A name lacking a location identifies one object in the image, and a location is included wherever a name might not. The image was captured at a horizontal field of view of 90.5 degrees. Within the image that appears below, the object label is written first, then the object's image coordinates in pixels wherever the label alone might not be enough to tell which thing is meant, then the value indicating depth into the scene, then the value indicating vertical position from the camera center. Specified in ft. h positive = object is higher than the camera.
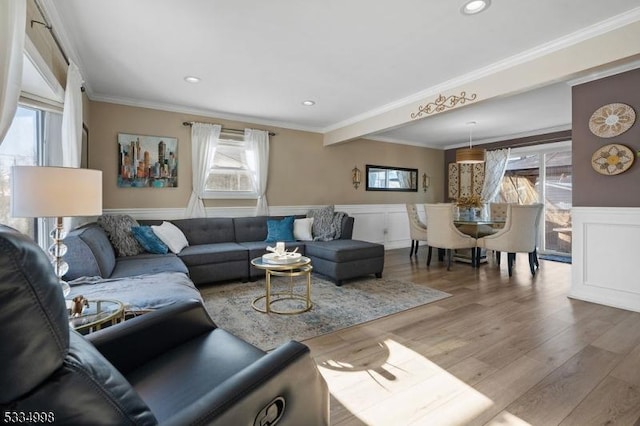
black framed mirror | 21.38 +2.39
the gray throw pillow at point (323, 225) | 15.43 -0.64
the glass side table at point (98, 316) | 4.89 -1.70
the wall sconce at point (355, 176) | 20.43 +2.34
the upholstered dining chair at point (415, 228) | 18.36 -0.90
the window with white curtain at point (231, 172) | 15.90 +2.06
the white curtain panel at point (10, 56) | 4.26 +2.20
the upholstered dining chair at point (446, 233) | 15.57 -1.02
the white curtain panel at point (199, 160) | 15.08 +2.46
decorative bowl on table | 9.73 -1.45
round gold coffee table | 9.50 -1.86
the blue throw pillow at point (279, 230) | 15.47 -0.89
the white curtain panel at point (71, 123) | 8.46 +2.39
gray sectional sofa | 7.16 -1.67
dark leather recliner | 1.87 -1.54
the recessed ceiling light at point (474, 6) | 7.02 +4.67
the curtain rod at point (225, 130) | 14.97 +4.15
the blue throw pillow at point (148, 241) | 12.07 -1.12
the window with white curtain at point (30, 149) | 6.91 +1.60
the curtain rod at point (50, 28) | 6.54 +4.28
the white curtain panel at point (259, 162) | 16.53 +2.65
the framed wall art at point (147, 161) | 13.71 +2.25
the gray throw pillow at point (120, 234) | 11.35 -0.85
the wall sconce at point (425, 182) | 24.04 +2.34
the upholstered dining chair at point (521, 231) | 14.23 -0.82
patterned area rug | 8.48 -3.07
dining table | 16.01 -0.89
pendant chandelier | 16.15 +2.94
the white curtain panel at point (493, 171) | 21.35 +2.84
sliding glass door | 18.97 +1.72
